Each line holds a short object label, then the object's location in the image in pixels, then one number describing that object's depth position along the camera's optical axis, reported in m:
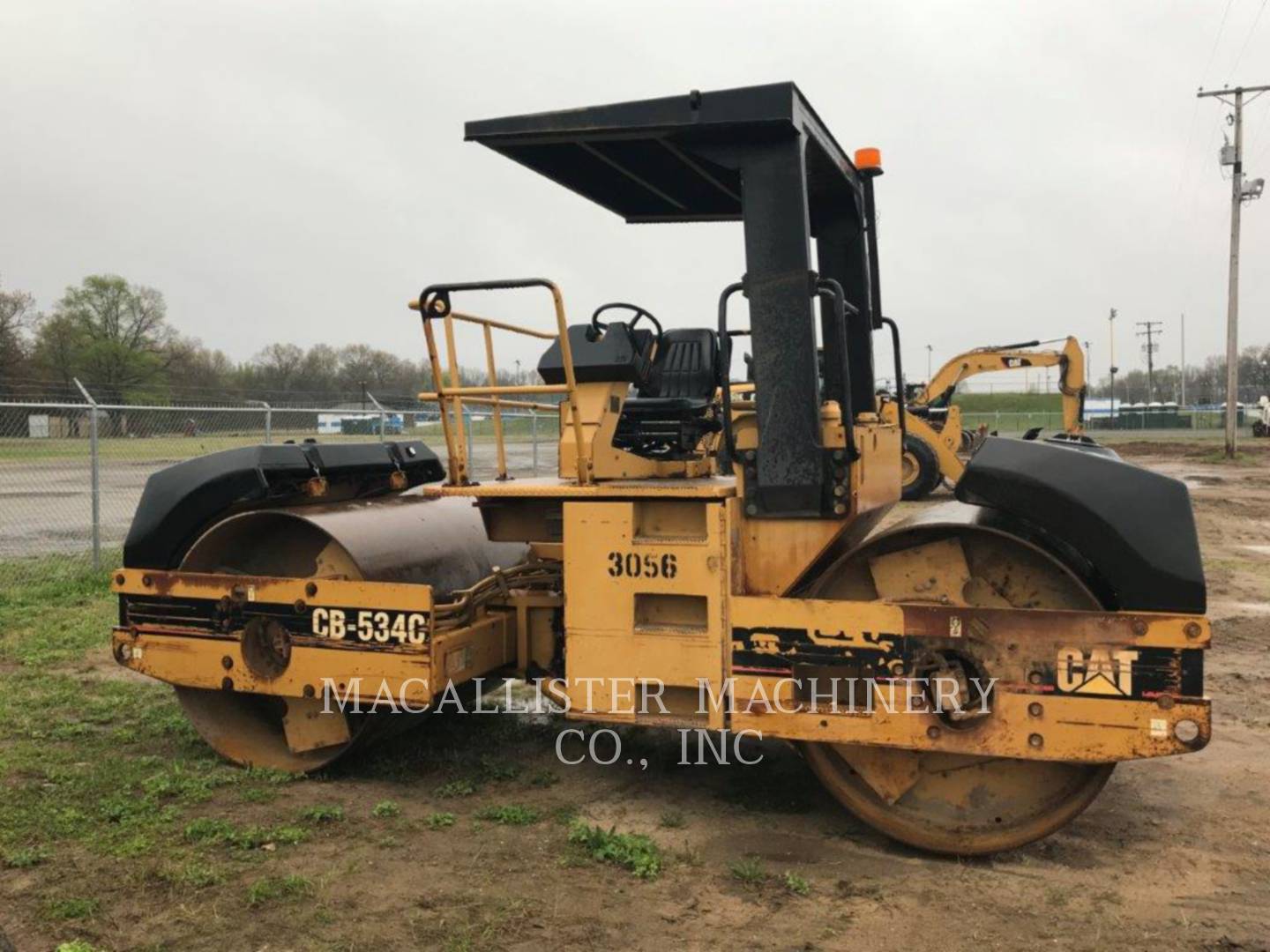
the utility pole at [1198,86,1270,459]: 30.27
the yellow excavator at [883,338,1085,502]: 17.31
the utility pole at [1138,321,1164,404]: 89.50
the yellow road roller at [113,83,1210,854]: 3.55
